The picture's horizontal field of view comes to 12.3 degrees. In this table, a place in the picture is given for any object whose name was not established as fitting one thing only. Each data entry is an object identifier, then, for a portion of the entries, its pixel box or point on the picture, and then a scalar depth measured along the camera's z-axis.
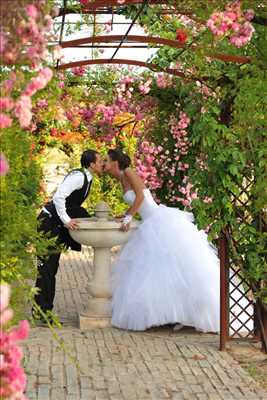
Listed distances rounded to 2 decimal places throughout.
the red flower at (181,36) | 8.50
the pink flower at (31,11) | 4.06
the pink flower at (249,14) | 6.29
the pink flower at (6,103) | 4.08
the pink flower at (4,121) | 4.01
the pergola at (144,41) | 7.96
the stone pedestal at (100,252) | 10.56
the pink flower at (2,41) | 4.00
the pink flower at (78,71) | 14.64
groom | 10.66
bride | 10.26
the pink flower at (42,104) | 7.03
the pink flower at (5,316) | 3.93
